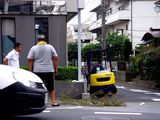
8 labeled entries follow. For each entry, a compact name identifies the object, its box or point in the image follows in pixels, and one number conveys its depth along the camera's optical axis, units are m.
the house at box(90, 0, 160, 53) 52.69
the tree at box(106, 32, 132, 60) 41.66
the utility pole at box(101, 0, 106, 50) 36.67
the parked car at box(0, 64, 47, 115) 7.38
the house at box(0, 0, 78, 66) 16.70
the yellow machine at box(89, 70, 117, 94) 14.48
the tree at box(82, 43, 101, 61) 53.14
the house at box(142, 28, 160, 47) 28.29
